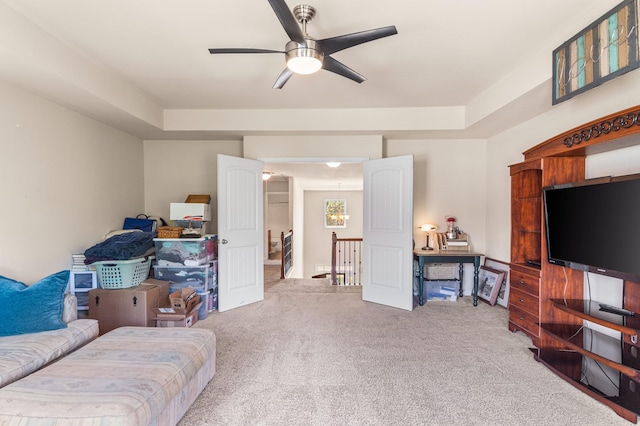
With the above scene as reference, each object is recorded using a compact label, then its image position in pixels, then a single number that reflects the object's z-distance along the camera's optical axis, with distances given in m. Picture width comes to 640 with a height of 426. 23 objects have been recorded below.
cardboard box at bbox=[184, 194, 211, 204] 4.32
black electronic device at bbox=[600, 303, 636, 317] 2.15
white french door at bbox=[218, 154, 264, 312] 3.87
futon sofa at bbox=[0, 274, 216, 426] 1.37
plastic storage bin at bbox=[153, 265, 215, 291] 3.64
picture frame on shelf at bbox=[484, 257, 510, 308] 3.94
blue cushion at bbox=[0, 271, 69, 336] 2.07
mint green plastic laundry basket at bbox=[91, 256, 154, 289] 3.08
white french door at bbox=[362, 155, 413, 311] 3.91
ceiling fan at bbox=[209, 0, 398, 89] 1.82
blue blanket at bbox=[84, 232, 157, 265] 3.10
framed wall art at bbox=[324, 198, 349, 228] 11.35
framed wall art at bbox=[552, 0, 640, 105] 1.80
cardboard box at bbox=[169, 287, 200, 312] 3.22
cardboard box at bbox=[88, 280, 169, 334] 3.00
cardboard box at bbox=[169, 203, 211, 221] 3.92
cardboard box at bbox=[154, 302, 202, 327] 3.09
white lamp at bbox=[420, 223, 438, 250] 4.46
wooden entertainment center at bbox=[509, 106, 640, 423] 1.99
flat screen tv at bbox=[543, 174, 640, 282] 1.98
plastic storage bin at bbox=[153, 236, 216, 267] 3.65
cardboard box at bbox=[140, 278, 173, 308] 3.33
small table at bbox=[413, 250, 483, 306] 4.01
